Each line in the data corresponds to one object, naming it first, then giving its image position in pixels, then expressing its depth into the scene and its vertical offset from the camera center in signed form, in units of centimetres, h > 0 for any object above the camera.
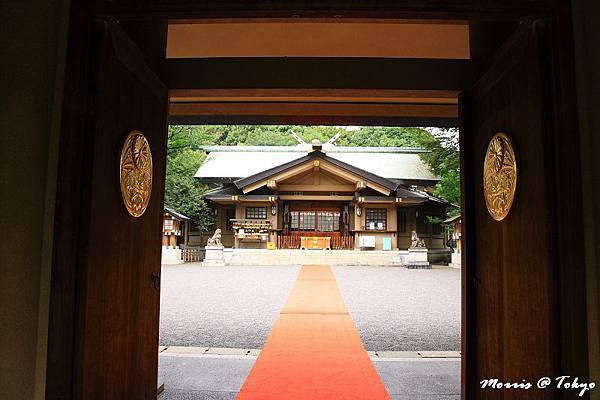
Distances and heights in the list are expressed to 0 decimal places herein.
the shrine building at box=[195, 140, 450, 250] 1633 +113
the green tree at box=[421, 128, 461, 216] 1380 +284
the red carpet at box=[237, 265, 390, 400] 266 -109
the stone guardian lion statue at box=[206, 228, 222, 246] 1479 -28
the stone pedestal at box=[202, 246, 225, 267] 1440 -91
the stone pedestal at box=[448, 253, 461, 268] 1494 -97
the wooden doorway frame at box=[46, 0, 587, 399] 152 +55
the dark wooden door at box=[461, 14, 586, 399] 155 +1
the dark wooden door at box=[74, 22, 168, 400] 167 -7
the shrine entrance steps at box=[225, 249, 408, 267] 1477 -90
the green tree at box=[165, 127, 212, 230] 1809 +218
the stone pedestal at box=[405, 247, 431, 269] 1406 -79
